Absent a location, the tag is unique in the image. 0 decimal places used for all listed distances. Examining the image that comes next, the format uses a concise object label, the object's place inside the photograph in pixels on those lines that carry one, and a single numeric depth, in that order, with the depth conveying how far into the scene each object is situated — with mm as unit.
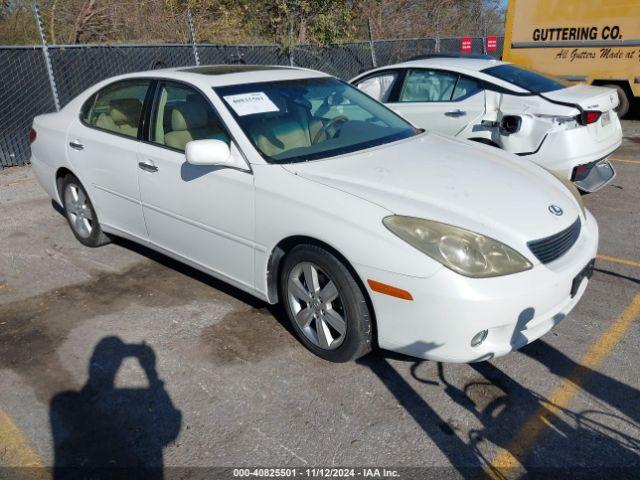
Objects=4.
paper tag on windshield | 3719
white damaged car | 5633
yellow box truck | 10241
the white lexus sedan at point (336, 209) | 2797
